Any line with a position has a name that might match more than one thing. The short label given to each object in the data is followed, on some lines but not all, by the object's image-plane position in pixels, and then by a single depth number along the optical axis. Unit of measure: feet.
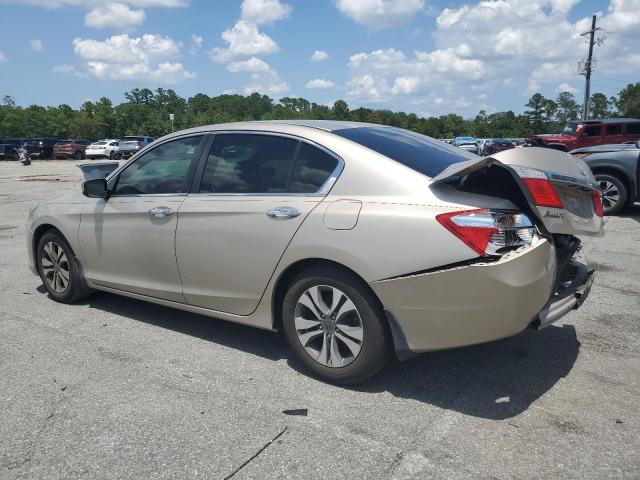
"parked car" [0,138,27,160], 135.64
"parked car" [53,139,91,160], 138.92
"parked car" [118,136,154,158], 126.11
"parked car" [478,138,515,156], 129.29
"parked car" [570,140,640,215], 30.99
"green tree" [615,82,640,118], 257.87
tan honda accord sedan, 9.56
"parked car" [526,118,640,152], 69.05
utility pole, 153.46
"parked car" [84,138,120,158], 132.77
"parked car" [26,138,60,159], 136.87
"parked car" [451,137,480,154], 138.31
